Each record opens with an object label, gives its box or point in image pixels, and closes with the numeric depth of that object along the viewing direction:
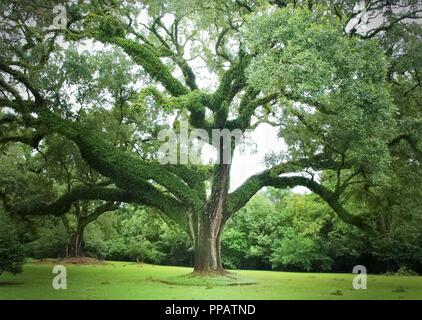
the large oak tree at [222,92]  11.48
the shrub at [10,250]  12.65
